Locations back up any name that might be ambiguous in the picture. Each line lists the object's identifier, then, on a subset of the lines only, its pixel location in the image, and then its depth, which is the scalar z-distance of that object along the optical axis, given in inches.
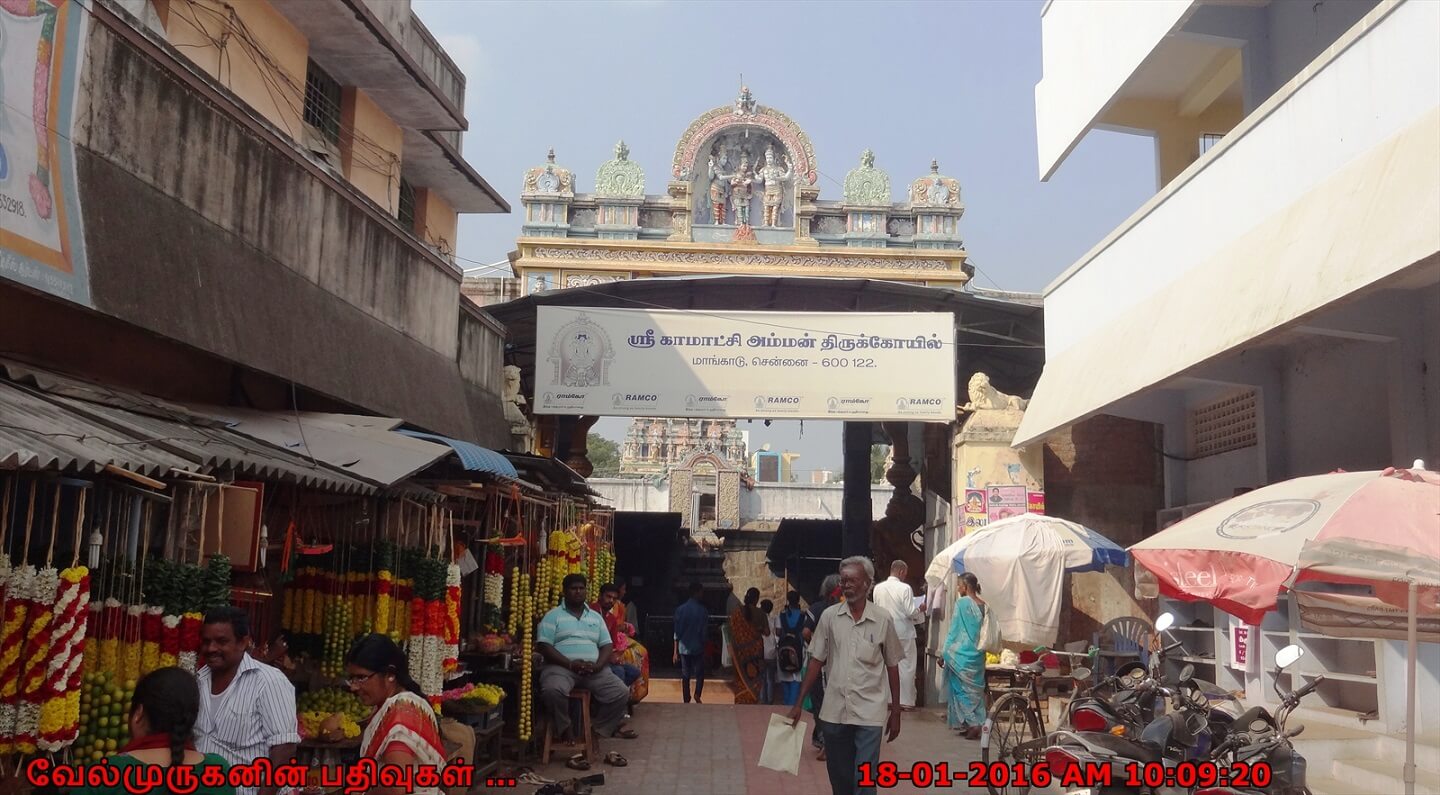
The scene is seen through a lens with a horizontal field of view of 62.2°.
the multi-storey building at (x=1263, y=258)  268.5
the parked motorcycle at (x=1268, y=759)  228.4
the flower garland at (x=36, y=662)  168.7
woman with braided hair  133.2
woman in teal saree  413.1
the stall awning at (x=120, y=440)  173.5
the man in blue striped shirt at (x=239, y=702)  182.1
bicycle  307.7
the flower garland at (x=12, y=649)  167.6
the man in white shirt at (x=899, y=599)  441.1
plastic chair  471.2
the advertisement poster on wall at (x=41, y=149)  225.9
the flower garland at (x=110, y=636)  190.1
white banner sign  587.8
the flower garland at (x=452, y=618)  314.0
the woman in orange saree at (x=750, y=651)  564.1
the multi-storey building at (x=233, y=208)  245.6
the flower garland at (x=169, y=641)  199.3
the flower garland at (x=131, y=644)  193.8
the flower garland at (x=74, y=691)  174.4
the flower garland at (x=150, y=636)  196.7
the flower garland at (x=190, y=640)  201.8
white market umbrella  433.4
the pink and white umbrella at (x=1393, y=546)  186.1
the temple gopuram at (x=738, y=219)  1492.4
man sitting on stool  358.0
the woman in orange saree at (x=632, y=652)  471.5
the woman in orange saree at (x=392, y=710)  160.4
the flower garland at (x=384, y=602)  287.0
